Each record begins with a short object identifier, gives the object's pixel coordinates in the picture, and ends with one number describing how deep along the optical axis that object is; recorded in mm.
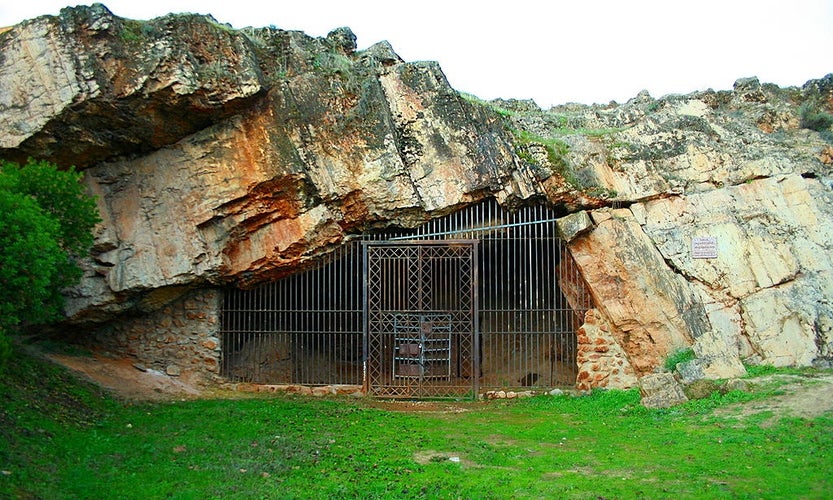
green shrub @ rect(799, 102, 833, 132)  14414
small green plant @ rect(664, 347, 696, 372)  12516
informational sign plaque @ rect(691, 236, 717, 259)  13266
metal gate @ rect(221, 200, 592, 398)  13523
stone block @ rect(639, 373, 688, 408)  11398
